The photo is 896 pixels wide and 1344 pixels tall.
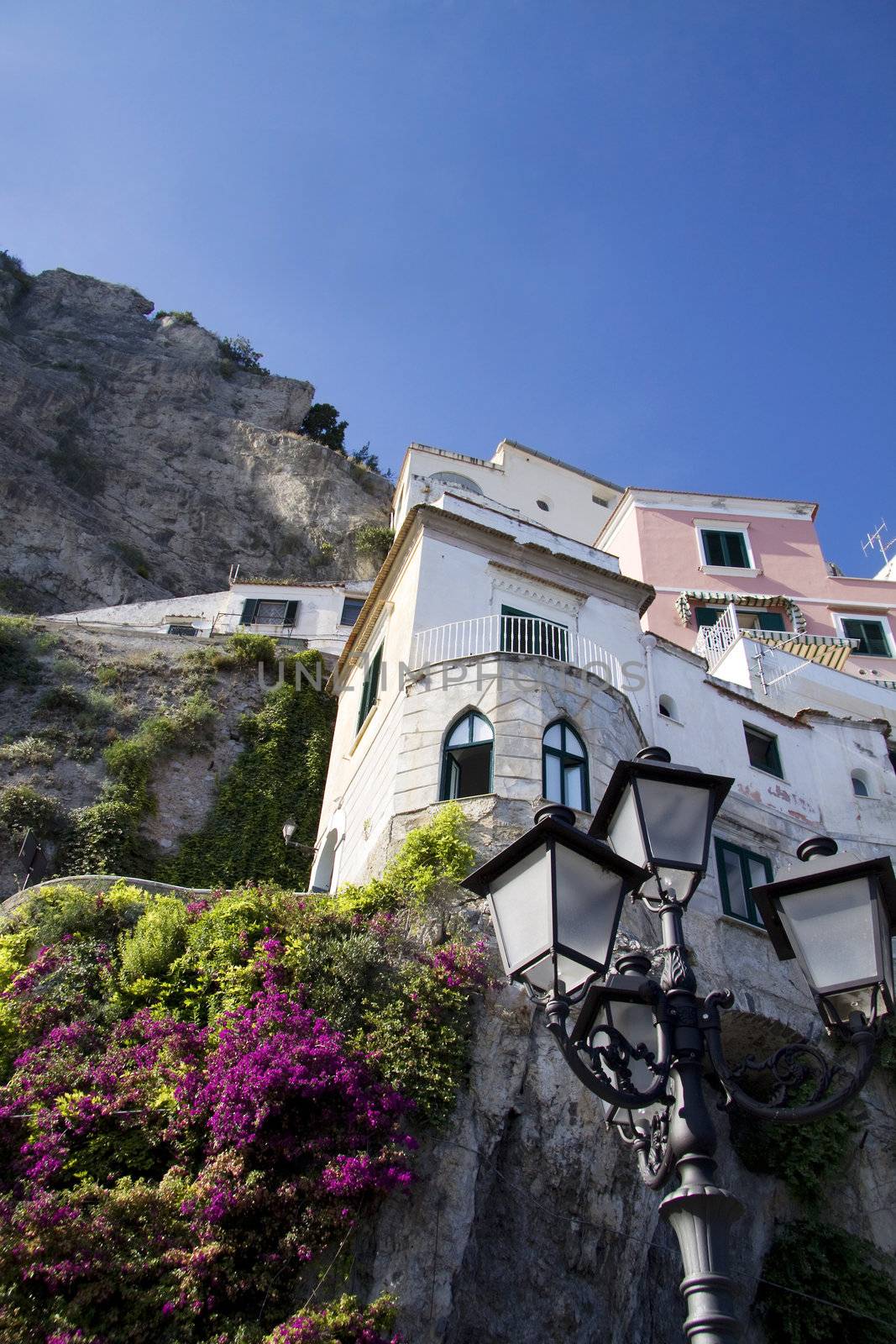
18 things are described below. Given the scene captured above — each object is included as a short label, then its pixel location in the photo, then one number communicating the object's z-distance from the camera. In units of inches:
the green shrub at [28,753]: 860.6
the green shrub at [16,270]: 2145.7
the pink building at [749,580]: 1128.2
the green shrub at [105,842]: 770.8
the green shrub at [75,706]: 932.6
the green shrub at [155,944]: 494.0
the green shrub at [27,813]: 774.5
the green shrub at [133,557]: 1502.2
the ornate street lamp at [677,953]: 212.4
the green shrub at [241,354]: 2164.1
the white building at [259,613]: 1179.3
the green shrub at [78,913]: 523.5
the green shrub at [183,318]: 2224.4
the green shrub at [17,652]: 976.9
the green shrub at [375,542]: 1568.7
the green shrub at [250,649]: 1058.1
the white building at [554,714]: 608.7
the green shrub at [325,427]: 2023.9
